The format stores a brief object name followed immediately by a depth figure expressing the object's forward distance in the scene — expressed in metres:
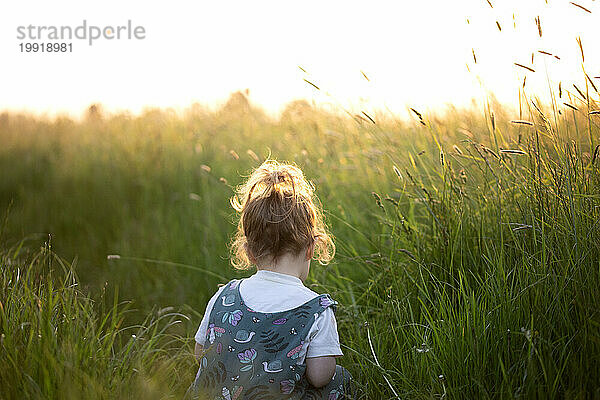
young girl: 2.21
